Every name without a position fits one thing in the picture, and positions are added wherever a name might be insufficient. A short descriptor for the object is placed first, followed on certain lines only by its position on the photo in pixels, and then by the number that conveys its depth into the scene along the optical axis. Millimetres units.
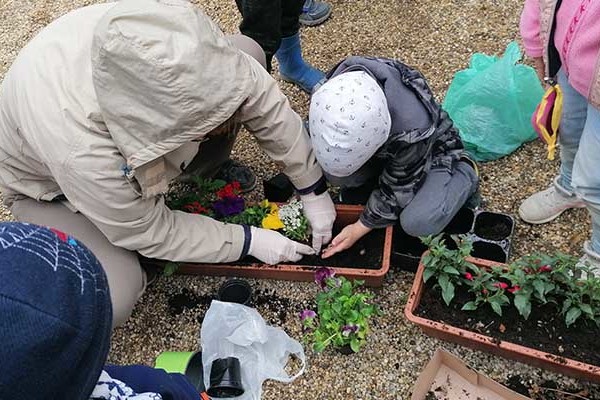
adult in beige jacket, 1532
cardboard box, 1860
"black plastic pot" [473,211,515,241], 2178
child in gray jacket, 1752
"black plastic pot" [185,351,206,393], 1969
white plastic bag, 2057
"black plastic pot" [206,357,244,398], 1941
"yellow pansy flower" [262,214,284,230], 2305
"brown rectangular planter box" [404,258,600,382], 1847
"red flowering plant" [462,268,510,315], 1910
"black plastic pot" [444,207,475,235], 2207
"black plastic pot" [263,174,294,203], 2438
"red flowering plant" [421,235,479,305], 1919
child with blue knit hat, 792
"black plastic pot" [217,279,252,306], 2209
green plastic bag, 2408
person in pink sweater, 1595
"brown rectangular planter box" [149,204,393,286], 2127
